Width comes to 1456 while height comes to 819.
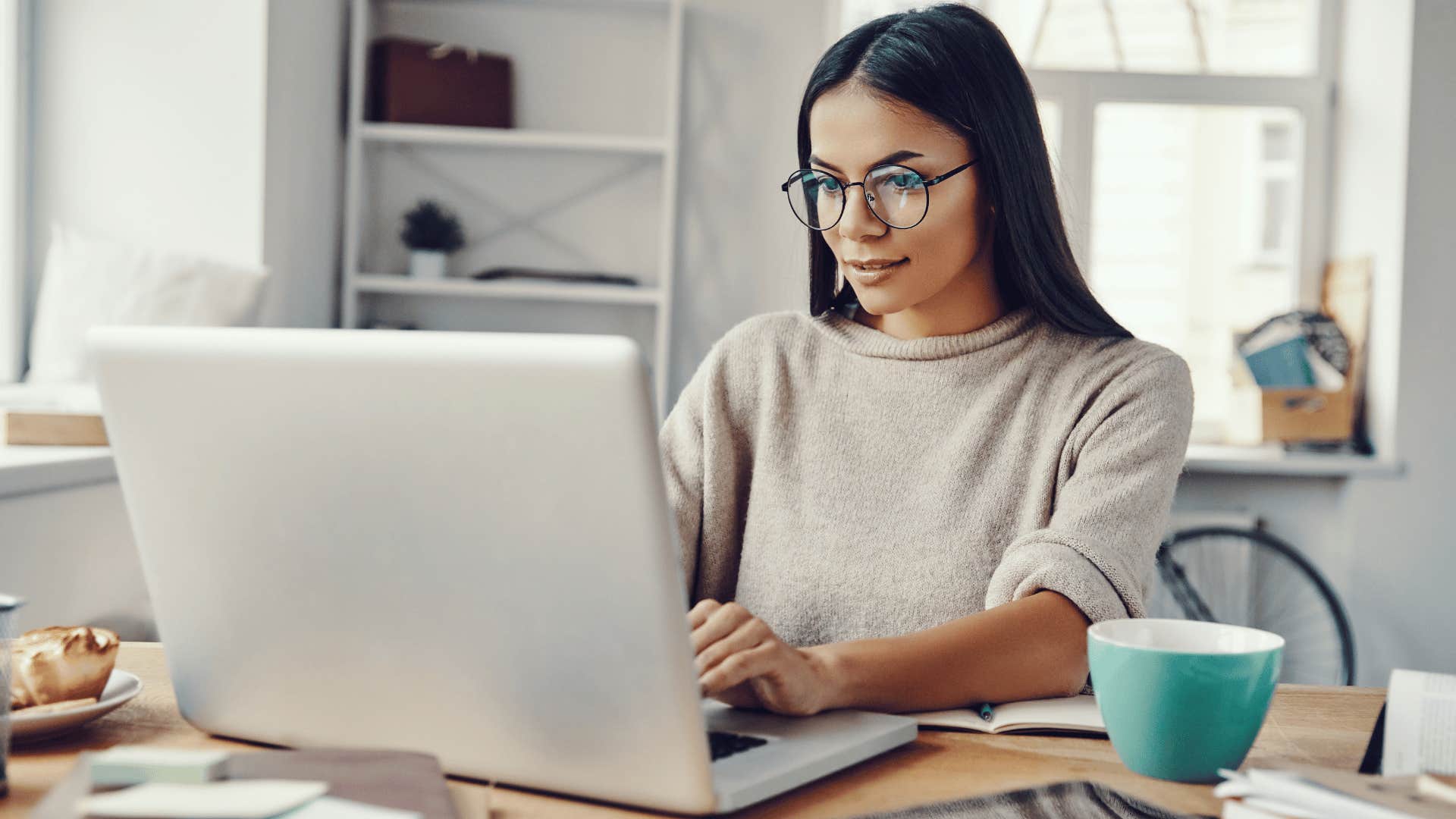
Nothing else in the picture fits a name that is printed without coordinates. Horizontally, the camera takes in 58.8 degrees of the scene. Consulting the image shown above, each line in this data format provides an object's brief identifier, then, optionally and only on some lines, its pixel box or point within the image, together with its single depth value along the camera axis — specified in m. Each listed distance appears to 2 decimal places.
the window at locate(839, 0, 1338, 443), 3.56
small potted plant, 3.34
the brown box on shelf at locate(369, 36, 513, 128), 3.31
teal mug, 0.71
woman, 1.13
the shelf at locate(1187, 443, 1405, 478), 3.23
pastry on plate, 0.78
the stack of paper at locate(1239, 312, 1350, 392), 3.30
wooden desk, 0.67
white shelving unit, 3.45
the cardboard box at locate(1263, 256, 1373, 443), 3.30
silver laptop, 0.59
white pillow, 2.59
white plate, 0.74
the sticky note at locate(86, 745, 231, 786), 0.57
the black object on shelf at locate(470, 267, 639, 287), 3.37
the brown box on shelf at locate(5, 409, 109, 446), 2.08
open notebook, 0.85
